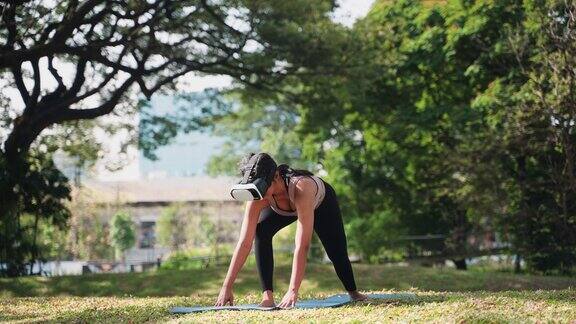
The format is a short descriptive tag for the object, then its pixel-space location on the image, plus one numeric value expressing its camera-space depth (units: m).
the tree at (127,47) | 18.52
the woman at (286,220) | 7.23
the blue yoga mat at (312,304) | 7.70
